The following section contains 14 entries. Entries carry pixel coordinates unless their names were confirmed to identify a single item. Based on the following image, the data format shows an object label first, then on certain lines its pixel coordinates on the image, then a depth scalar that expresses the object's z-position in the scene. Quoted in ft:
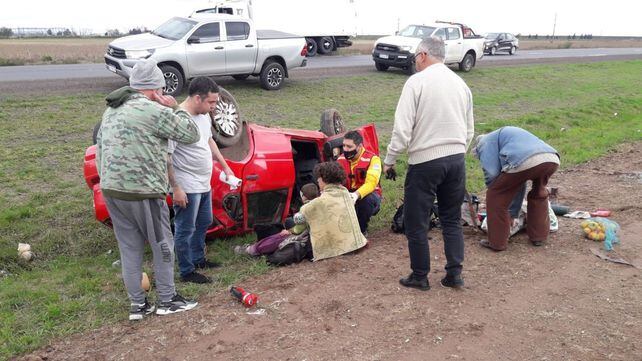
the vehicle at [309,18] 79.30
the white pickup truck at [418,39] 60.80
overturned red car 17.83
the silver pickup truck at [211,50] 40.75
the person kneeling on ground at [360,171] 18.81
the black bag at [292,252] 17.03
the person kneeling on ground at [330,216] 16.75
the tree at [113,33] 180.18
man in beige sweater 13.46
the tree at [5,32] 163.84
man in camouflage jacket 12.13
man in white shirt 14.42
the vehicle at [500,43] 112.57
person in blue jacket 16.48
